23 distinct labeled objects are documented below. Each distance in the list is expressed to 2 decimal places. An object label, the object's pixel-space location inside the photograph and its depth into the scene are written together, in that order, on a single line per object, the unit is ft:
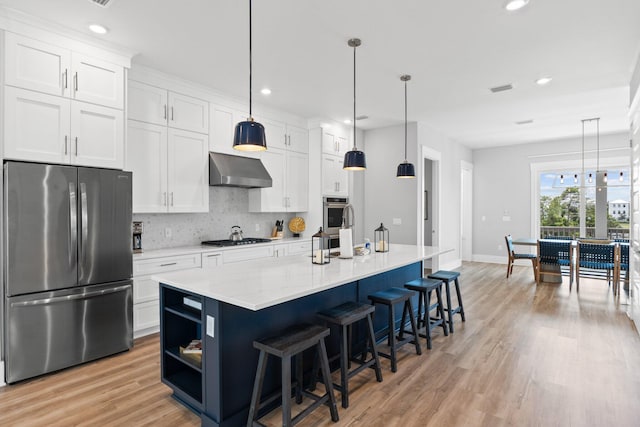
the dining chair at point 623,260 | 17.61
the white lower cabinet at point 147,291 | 11.53
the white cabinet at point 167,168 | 12.20
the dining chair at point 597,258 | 17.95
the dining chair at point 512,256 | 20.95
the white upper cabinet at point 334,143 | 18.93
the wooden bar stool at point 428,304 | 11.03
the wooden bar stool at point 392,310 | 9.39
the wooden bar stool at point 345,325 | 7.78
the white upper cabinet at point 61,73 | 8.95
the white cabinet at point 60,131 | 8.89
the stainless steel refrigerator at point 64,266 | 8.76
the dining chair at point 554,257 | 19.24
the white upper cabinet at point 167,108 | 12.21
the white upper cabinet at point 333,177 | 18.82
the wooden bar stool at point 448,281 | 12.33
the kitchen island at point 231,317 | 6.65
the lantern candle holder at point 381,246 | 12.22
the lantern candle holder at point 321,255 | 9.00
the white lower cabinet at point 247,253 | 13.96
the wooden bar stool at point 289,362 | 6.35
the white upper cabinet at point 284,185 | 16.67
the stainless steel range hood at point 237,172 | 14.24
